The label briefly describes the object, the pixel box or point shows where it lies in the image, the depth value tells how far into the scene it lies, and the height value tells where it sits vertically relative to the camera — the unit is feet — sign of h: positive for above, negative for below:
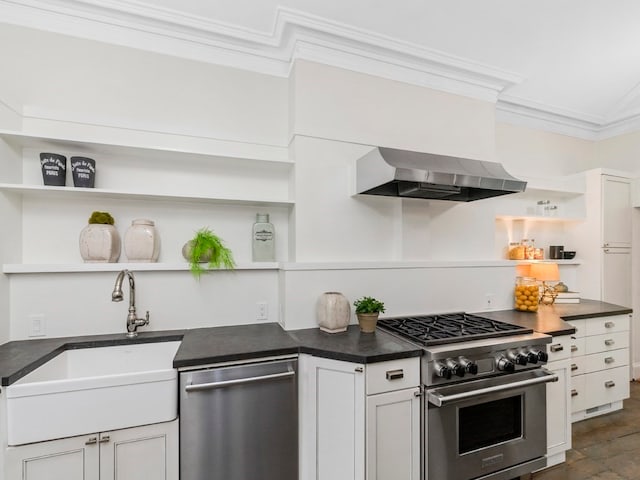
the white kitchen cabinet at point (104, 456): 4.43 -3.06
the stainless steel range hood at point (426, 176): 6.43 +1.32
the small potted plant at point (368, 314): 6.90 -1.55
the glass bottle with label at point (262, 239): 7.62 +0.05
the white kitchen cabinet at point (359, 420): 5.43 -3.07
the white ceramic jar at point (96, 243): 6.41 -0.02
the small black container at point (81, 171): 6.31 +1.38
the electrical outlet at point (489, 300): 9.09 -1.68
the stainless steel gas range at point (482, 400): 5.75 -2.99
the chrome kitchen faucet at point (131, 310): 6.47 -1.37
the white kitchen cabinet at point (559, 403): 7.06 -3.59
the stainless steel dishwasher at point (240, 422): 5.13 -2.97
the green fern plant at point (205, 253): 6.98 -0.25
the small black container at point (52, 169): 6.16 +1.40
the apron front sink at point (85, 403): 4.41 -2.30
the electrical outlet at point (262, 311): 7.76 -1.67
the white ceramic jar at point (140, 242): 6.72 +0.00
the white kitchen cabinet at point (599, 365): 8.83 -3.52
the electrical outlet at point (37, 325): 6.31 -1.61
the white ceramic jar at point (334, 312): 6.83 -1.50
